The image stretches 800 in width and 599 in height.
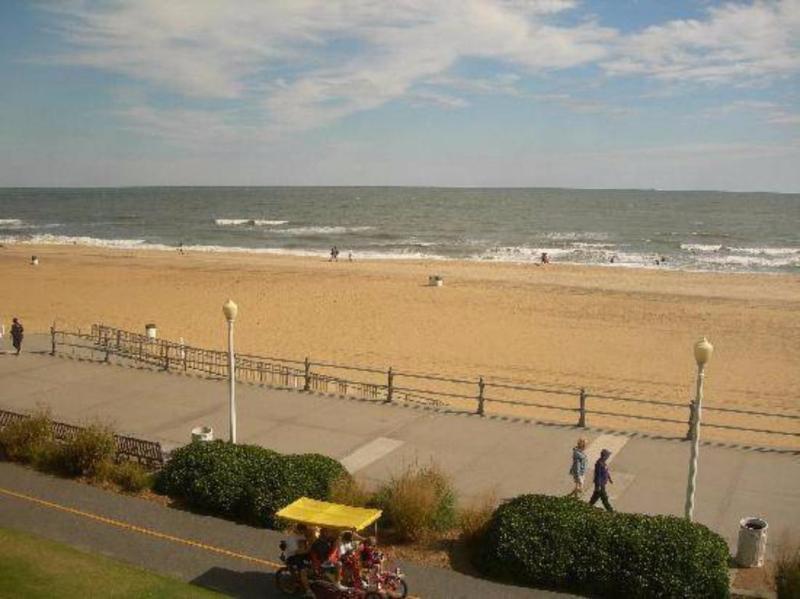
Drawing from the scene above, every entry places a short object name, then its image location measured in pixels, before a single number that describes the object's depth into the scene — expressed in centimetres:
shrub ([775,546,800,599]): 929
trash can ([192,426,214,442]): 1505
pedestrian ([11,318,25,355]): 2408
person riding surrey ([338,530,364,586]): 977
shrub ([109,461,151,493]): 1347
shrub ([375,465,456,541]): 1165
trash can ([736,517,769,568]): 1098
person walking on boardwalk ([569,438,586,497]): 1338
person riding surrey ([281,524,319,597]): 985
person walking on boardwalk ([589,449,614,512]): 1287
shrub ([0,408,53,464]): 1478
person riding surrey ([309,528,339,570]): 989
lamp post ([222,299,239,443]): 1512
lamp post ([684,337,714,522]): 1162
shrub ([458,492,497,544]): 1143
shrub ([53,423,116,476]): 1401
